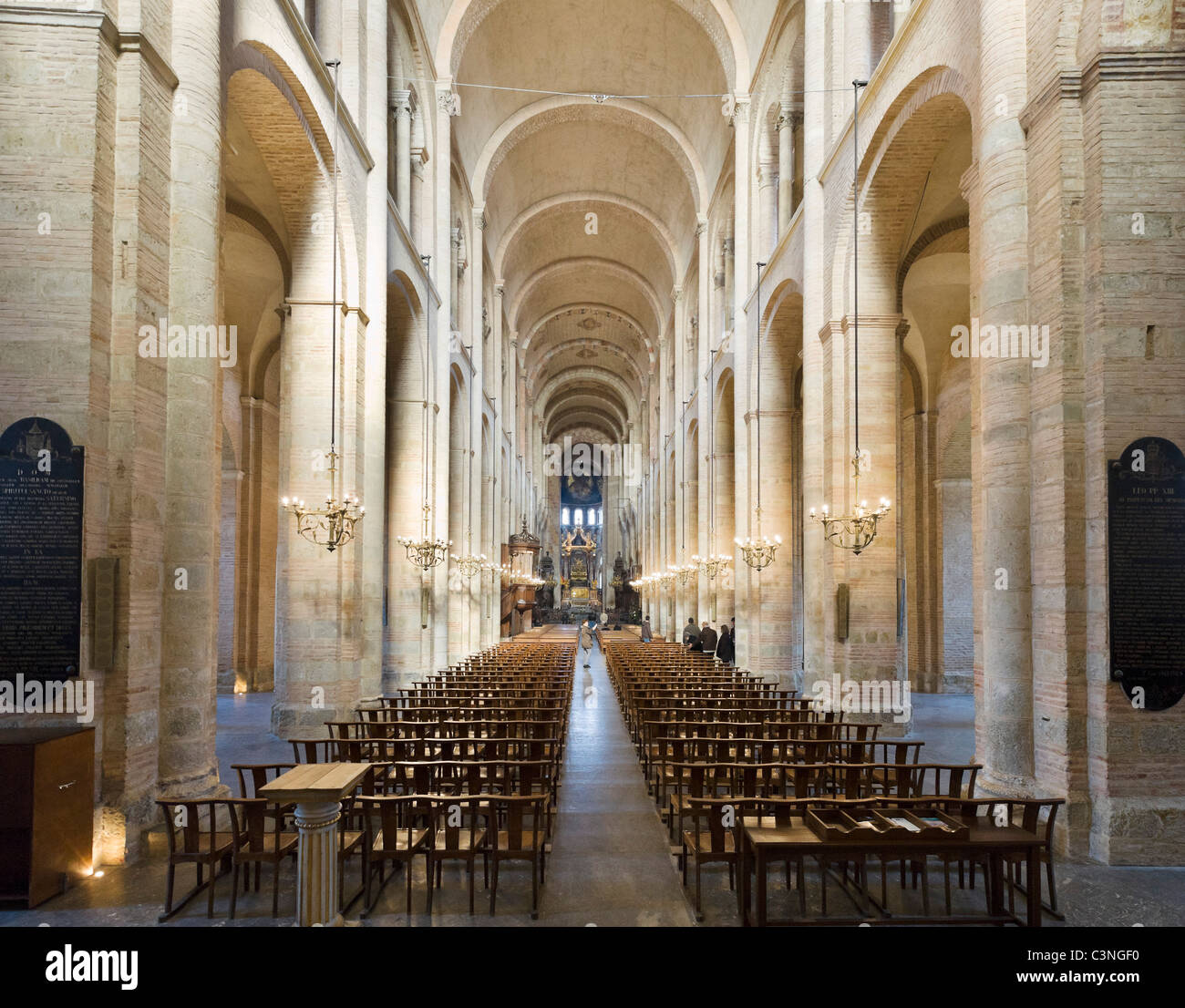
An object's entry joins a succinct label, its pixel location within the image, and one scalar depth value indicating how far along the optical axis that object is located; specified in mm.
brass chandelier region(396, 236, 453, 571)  17344
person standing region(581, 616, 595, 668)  30378
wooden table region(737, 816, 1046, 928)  4852
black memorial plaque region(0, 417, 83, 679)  6047
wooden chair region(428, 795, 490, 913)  5652
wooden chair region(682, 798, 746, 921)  5609
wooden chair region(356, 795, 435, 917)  5535
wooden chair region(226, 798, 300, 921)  5461
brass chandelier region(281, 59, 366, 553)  11055
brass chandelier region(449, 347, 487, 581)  23625
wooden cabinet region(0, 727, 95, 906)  5414
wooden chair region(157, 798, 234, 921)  5352
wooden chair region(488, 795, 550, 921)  5480
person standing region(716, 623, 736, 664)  18844
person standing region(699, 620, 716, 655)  21750
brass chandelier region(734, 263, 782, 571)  17578
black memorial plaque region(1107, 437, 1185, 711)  6672
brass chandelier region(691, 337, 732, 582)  23139
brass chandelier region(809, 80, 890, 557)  11695
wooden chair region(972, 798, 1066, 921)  5281
